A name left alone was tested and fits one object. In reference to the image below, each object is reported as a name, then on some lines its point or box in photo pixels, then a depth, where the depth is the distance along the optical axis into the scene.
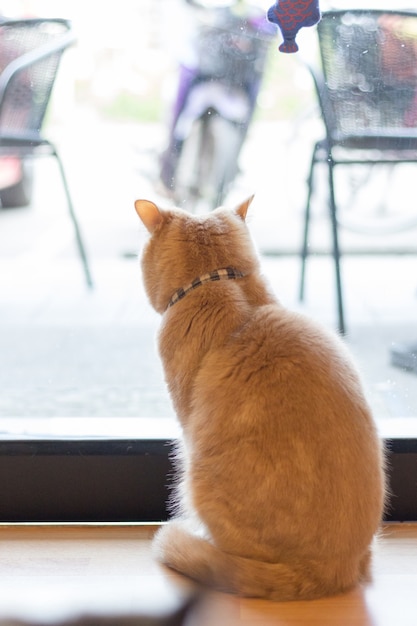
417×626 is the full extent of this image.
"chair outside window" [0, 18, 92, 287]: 1.77
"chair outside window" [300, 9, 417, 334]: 1.75
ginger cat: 1.56
